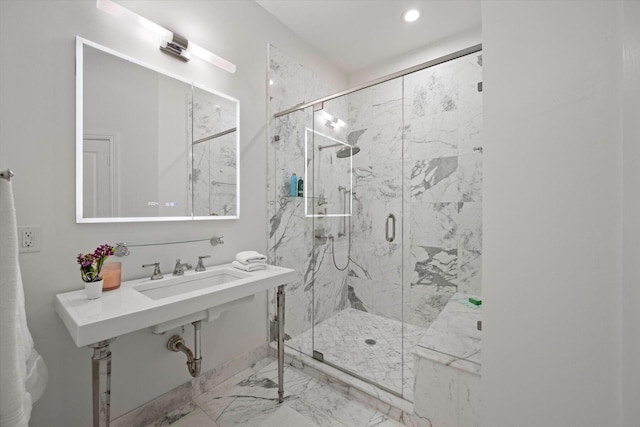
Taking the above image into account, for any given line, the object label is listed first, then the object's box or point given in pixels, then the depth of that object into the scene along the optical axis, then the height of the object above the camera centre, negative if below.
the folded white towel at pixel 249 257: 1.72 -0.30
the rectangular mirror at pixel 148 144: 1.31 +0.40
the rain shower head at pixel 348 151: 2.10 +0.49
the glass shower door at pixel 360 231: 2.01 -0.15
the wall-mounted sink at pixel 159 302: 0.94 -0.39
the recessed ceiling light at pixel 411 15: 2.16 +1.66
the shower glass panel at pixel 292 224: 2.24 -0.10
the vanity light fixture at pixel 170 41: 1.33 +1.03
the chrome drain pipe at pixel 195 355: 1.47 -0.81
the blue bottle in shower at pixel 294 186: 2.27 +0.23
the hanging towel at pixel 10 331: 0.69 -0.33
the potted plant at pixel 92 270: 1.13 -0.26
